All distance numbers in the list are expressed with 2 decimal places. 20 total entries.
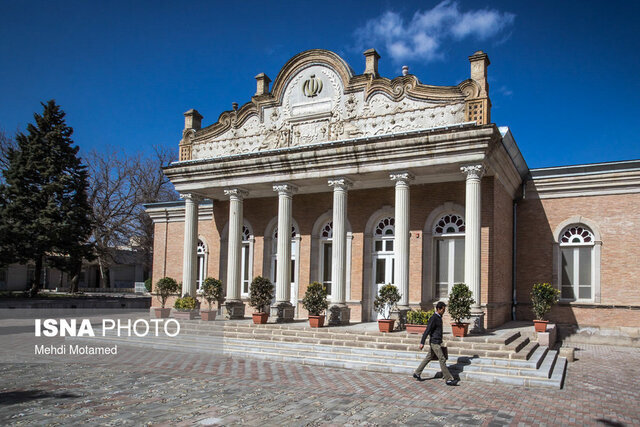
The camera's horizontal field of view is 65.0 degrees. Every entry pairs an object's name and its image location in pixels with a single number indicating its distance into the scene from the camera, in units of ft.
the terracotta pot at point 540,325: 46.16
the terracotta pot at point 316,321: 50.75
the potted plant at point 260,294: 55.93
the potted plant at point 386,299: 47.21
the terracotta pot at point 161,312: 63.98
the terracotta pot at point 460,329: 42.52
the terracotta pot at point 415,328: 44.09
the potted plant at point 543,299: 47.14
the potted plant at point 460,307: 42.78
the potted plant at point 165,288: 66.18
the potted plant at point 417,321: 44.21
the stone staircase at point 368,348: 35.19
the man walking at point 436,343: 32.73
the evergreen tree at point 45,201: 89.81
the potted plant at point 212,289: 61.62
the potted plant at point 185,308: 61.21
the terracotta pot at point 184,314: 60.95
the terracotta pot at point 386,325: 46.73
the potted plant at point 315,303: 50.96
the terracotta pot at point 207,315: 58.65
